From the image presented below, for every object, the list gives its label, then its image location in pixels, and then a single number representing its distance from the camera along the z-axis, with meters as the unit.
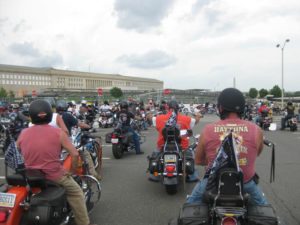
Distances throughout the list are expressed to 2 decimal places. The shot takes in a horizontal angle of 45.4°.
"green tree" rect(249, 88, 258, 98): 85.41
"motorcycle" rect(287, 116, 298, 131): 18.05
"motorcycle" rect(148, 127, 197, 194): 5.91
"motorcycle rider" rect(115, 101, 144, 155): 10.04
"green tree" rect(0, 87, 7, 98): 85.25
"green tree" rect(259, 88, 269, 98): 82.62
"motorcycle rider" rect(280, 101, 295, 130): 18.31
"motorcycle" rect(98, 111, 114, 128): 20.71
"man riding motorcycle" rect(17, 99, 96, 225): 3.81
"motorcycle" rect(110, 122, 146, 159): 9.73
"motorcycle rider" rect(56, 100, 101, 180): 6.37
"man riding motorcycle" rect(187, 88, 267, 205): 3.11
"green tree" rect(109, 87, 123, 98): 74.72
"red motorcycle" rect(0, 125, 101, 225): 3.43
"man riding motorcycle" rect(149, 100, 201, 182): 6.59
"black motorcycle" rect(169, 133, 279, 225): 2.80
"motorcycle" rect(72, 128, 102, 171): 6.63
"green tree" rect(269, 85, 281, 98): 79.62
